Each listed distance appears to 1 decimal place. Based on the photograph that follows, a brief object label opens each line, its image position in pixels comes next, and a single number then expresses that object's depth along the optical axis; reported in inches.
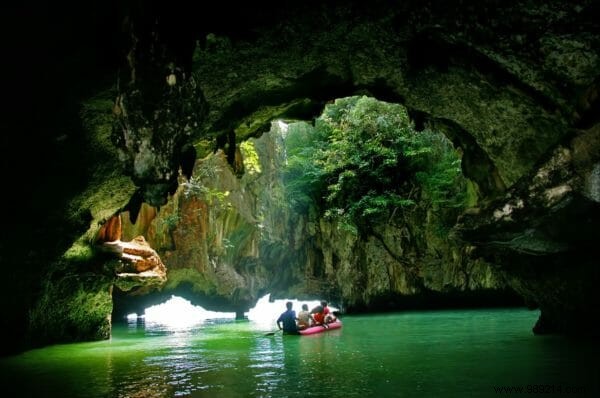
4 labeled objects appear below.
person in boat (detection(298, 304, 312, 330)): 548.0
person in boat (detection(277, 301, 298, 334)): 531.2
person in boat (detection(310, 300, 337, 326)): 569.3
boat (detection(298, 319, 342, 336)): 528.1
